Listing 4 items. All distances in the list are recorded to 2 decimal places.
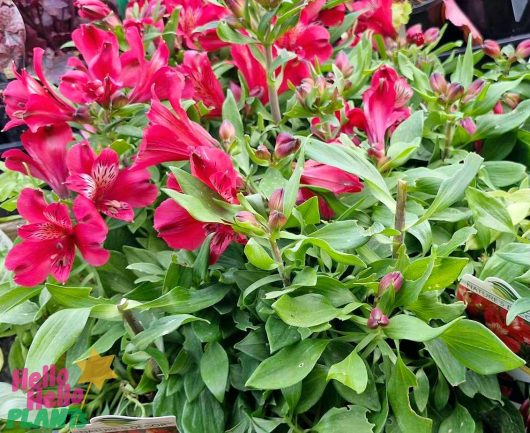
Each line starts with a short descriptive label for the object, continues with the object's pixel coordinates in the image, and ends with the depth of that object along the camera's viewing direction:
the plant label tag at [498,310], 0.61
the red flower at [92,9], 1.03
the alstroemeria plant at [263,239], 0.60
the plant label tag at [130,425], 0.65
